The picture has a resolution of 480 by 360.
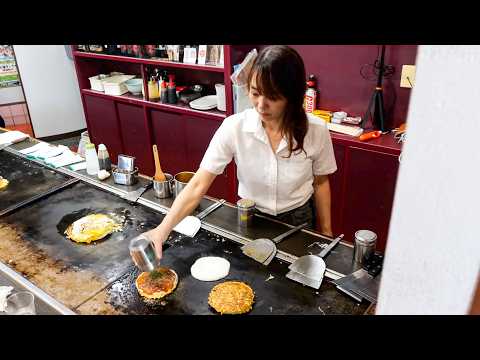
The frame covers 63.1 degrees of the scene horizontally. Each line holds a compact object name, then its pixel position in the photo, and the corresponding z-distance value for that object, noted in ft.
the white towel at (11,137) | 10.52
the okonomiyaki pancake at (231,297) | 4.82
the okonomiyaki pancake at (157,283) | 5.13
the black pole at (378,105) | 10.10
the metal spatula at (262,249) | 5.64
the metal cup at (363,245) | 5.27
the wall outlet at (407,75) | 9.96
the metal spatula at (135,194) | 7.39
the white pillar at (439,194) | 1.35
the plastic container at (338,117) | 11.12
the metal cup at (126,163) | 7.98
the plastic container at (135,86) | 15.10
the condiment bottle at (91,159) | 8.43
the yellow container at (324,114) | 11.23
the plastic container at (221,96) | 12.42
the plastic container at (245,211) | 6.27
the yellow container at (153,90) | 14.29
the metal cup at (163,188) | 7.32
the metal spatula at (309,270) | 5.14
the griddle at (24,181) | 7.74
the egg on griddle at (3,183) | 8.30
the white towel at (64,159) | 9.04
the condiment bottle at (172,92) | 13.77
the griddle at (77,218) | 5.89
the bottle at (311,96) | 11.71
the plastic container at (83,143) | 13.80
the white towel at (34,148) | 9.89
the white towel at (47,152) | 9.44
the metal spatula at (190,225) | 6.32
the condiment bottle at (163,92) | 13.88
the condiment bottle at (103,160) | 8.46
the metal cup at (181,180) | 7.09
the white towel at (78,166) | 8.80
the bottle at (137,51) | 13.82
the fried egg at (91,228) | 6.38
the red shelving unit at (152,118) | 13.03
